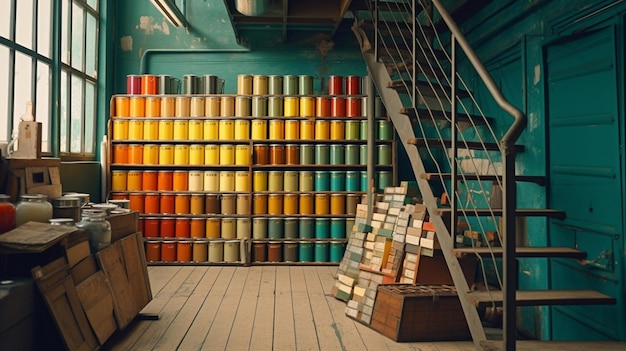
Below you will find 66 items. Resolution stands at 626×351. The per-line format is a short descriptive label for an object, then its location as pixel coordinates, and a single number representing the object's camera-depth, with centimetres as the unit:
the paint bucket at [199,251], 646
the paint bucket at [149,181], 662
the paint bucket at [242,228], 654
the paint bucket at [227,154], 659
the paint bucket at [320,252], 652
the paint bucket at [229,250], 646
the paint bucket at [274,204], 658
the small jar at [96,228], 350
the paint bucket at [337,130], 660
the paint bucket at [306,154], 659
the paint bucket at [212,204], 657
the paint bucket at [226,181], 662
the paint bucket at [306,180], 660
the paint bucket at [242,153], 661
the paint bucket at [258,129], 662
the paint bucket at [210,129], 660
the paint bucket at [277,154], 659
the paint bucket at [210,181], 661
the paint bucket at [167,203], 655
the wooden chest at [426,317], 369
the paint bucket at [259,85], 665
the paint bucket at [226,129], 660
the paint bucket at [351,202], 657
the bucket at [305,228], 654
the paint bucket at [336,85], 668
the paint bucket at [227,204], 656
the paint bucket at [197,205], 654
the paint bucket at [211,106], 662
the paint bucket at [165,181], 661
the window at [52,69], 477
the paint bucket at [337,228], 655
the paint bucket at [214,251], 646
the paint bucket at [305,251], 652
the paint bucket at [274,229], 654
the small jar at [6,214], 279
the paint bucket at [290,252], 650
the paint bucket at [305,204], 656
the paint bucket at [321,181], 660
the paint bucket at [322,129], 659
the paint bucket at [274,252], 650
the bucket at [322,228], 655
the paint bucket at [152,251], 646
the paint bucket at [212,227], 652
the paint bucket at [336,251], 652
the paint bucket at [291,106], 663
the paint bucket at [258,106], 662
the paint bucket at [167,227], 649
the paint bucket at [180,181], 661
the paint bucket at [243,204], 657
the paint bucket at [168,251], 646
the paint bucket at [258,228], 653
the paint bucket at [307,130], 661
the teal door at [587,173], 307
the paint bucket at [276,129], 661
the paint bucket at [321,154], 659
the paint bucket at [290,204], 656
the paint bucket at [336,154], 658
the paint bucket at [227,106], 661
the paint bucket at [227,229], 653
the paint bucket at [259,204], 658
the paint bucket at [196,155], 661
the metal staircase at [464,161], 244
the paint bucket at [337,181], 660
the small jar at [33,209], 308
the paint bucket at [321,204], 657
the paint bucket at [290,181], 660
